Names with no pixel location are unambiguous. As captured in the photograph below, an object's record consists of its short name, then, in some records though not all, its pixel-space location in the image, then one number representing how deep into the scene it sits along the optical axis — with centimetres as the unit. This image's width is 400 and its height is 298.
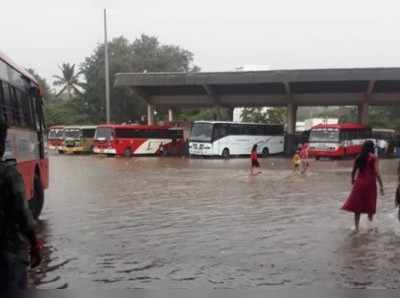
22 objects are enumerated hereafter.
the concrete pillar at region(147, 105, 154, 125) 5155
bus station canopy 4250
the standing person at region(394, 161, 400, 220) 1072
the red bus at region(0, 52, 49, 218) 971
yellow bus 5034
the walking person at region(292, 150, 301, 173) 2850
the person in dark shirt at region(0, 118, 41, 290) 436
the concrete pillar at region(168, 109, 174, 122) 6010
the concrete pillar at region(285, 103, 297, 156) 4906
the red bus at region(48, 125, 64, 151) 5131
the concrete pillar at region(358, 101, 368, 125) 4697
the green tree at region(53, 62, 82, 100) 8201
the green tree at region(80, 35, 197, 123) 6431
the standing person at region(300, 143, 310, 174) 2775
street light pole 4876
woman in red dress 1113
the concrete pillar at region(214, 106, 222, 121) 5117
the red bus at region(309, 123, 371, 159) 4262
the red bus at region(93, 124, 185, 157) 4466
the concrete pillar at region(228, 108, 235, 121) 5464
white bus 4291
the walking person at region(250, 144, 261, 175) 2720
